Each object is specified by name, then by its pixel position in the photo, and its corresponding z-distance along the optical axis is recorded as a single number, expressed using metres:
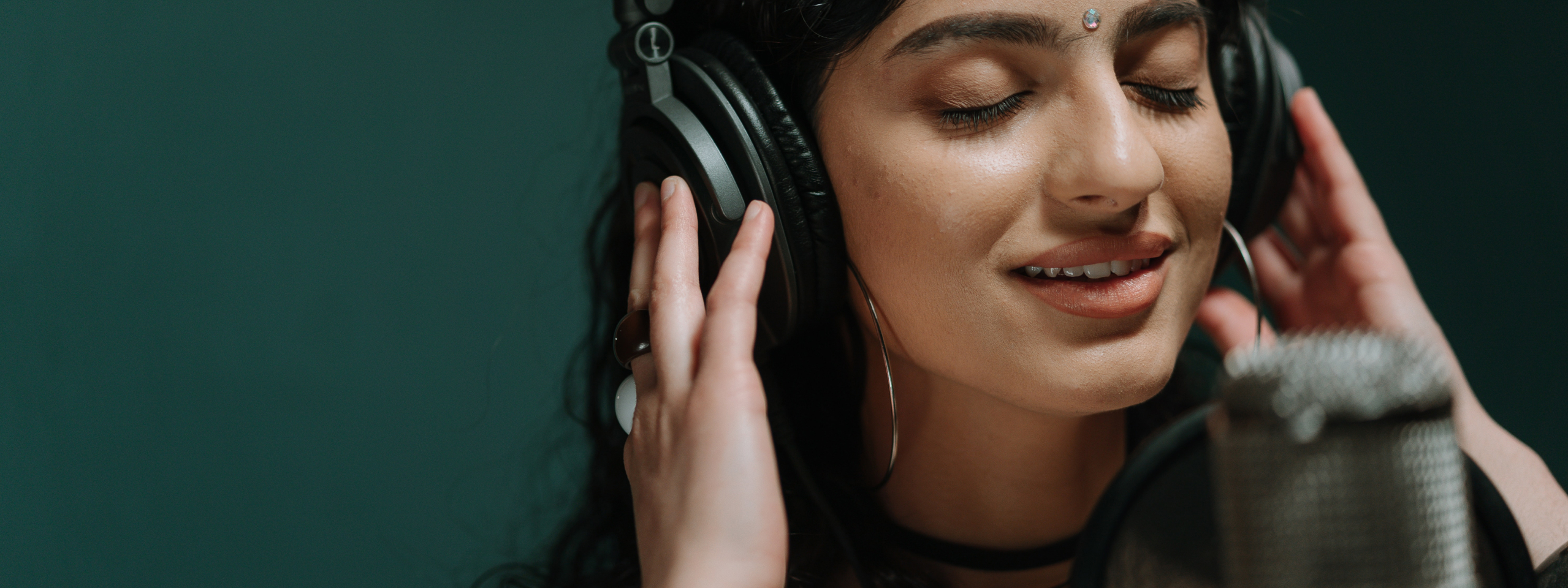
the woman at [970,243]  0.72
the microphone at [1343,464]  0.52
